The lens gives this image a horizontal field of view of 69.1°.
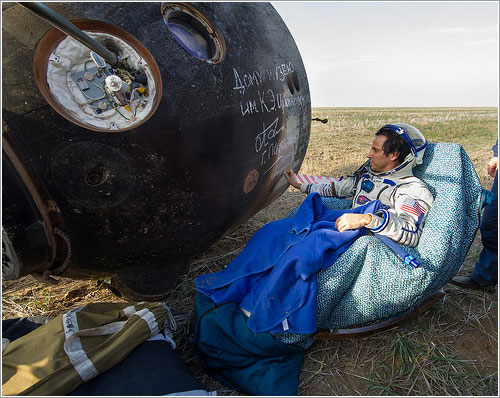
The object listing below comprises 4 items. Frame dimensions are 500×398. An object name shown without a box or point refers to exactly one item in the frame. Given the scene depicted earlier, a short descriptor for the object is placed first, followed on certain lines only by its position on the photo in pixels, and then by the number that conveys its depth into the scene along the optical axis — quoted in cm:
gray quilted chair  218
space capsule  189
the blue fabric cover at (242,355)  218
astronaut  230
